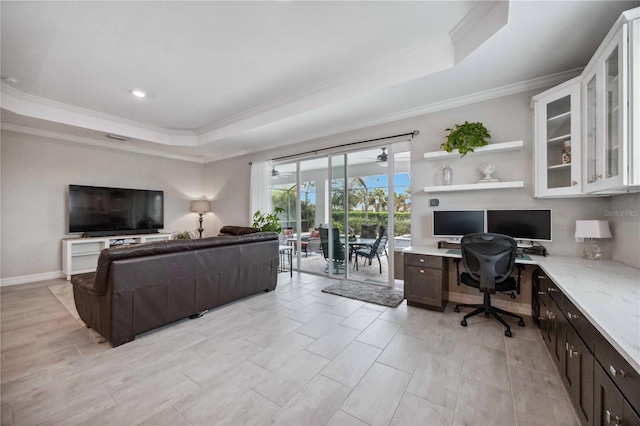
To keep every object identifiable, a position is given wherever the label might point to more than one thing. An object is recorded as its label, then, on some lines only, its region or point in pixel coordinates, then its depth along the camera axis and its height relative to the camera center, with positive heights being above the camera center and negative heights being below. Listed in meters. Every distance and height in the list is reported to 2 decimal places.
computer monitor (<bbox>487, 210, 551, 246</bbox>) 2.80 -0.13
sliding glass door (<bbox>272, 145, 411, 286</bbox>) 4.16 -0.03
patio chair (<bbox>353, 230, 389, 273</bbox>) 4.38 -0.69
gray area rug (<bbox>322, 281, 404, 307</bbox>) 3.50 -1.20
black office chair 2.55 -0.52
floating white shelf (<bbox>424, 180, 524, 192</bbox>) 2.94 +0.32
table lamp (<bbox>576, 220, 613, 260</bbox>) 2.36 -0.19
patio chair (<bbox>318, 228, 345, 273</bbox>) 4.80 -0.69
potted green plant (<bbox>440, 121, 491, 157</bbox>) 3.08 +0.91
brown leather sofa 2.33 -0.74
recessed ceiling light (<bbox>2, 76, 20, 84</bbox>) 3.25 +1.71
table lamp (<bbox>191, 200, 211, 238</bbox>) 6.58 +0.16
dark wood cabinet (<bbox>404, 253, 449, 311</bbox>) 3.10 -0.86
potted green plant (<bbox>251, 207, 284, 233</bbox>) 5.28 -0.19
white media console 4.62 -0.73
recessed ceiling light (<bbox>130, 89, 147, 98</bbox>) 3.63 +1.73
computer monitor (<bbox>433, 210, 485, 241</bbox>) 3.20 -0.13
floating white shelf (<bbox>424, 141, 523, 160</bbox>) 2.92 +0.76
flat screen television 4.91 +0.04
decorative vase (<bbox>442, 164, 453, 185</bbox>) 3.38 +0.49
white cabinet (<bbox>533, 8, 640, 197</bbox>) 1.52 +0.69
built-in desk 0.96 -0.59
